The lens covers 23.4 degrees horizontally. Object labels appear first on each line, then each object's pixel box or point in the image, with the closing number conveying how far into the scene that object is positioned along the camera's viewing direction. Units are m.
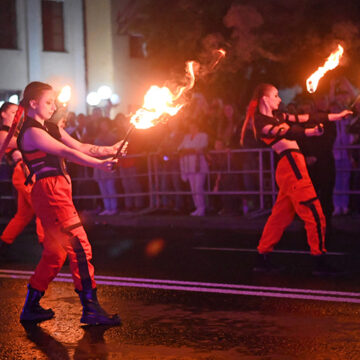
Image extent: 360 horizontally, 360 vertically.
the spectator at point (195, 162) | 15.54
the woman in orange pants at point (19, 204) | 10.84
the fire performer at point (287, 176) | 8.88
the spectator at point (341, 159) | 14.27
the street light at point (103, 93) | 31.91
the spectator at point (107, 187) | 17.02
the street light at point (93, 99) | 31.19
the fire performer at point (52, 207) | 6.92
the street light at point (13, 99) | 22.70
